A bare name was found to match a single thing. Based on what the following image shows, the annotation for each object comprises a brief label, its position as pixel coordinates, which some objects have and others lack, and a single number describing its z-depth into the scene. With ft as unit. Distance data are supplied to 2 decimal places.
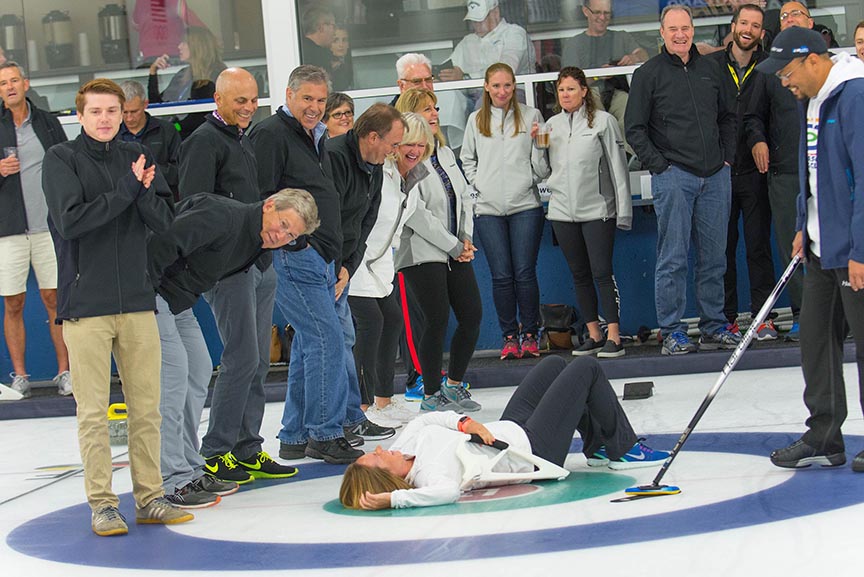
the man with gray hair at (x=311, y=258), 35.70
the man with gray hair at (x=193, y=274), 29.50
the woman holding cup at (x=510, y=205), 51.55
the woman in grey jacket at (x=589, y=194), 50.24
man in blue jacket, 29.48
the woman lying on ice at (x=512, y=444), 29.50
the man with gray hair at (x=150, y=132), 48.42
